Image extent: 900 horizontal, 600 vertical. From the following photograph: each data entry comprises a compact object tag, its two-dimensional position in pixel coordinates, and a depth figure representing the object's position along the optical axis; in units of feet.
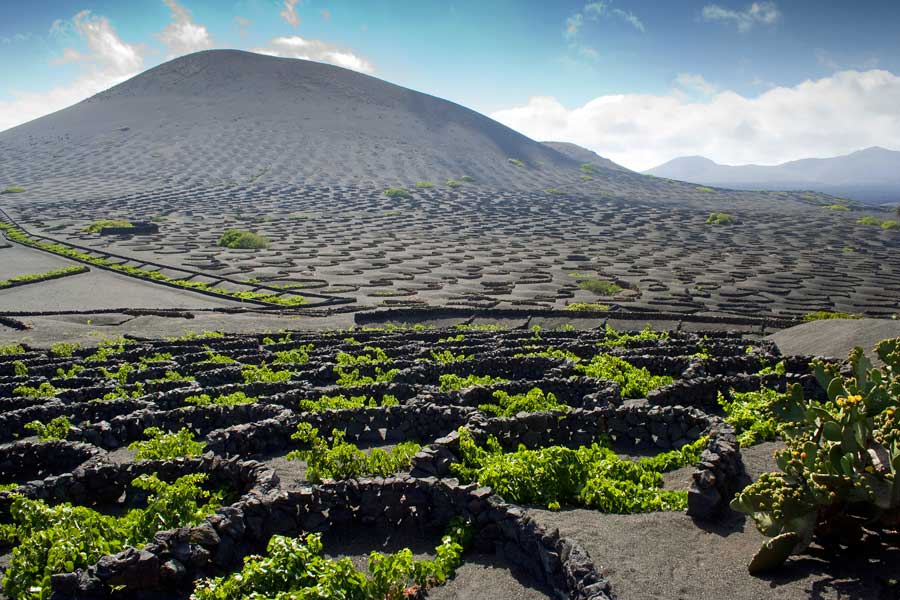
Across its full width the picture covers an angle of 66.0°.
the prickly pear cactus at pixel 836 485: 29.84
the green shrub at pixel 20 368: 82.17
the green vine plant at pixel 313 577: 30.35
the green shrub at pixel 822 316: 122.72
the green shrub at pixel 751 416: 50.67
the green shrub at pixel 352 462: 47.09
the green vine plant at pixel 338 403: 63.21
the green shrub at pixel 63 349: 95.55
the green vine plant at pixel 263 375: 76.43
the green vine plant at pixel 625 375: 67.41
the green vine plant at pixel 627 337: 91.91
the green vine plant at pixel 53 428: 57.93
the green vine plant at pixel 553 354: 82.21
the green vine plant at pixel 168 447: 51.13
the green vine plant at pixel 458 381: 69.87
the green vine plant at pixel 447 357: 83.78
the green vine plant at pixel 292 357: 88.12
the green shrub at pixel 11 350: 96.84
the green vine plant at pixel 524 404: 60.12
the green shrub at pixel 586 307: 132.20
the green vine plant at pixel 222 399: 66.49
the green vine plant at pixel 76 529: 33.24
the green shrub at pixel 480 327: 115.14
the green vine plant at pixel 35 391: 71.10
